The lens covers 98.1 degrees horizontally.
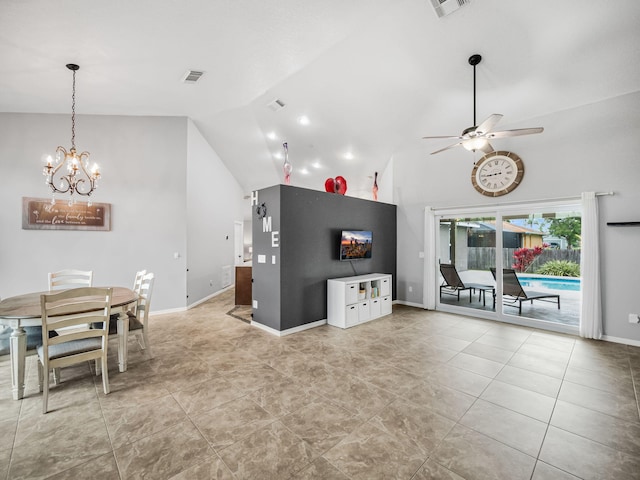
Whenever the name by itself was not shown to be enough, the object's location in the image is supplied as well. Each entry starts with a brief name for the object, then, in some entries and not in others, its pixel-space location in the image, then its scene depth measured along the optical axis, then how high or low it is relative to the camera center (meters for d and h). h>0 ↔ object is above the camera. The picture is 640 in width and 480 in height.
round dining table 2.34 -0.67
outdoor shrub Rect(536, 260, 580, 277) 4.42 -0.43
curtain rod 4.04 +0.68
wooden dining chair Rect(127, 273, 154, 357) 3.24 -0.87
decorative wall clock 4.70 +1.22
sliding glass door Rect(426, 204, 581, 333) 4.49 -0.39
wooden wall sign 4.42 +0.46
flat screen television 5.07 -0.03
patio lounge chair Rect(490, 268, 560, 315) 4.74 -0.88
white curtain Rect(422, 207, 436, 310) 5.76 -0.31
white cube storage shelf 4.59 -1.00
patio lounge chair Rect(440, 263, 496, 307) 5.43 -0.85
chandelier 3.34 +1.01
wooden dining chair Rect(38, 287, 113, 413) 2.26 -0.81
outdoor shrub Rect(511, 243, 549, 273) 4.73 -0.25
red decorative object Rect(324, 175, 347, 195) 5.43 +1.11
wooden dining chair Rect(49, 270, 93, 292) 3.63 -0.50
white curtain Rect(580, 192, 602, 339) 4.00 -0.41
